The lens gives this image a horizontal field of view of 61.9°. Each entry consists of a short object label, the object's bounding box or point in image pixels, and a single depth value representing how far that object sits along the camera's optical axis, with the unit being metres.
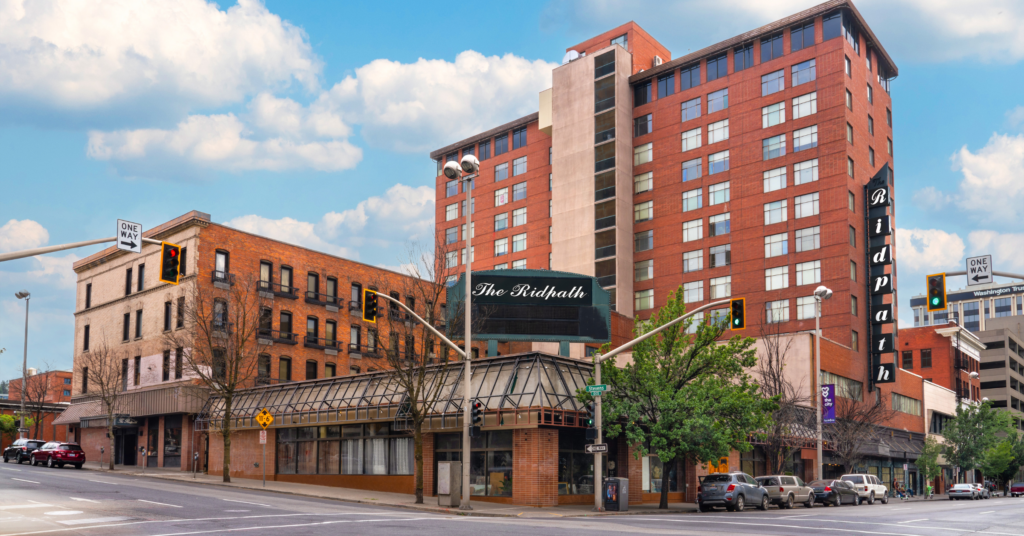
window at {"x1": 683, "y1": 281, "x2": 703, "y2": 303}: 77.50
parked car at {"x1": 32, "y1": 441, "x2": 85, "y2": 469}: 51.78
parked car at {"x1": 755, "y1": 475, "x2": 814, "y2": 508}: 38.34
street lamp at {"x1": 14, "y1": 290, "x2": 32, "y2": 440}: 68.12
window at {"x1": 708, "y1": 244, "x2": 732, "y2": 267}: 75.88
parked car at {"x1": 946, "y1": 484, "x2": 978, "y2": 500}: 62.88
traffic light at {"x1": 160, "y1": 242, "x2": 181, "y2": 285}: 19.70
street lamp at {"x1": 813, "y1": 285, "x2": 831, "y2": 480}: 44.16
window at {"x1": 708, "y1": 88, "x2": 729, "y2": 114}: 77.56
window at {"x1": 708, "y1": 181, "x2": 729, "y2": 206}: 76.75
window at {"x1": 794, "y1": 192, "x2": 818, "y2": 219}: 70.62
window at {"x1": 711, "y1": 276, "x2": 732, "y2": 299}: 75.25
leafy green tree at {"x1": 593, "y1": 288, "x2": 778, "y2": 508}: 32.69
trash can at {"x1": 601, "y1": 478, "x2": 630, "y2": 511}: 32.19
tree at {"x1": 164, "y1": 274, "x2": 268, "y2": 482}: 46.62
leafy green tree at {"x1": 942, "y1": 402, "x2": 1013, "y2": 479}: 81.12
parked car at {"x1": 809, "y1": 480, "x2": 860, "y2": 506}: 42.81
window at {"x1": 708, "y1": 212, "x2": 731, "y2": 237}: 76.38
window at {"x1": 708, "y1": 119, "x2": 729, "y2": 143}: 77.25
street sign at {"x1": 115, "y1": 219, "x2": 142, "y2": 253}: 19.13
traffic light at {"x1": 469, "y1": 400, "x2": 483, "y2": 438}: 29.88
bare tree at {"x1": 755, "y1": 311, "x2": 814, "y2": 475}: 44.69
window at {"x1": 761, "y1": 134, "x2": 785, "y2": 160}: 73.31
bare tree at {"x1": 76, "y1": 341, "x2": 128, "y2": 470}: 56.28
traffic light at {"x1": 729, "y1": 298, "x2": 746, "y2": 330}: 26.73
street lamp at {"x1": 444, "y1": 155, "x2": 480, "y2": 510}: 28.62
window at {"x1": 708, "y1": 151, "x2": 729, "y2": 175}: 77.06
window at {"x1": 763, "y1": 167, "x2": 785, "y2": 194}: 72.94
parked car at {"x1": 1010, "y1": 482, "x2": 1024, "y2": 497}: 80.75
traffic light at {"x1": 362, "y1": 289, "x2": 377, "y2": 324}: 27.00
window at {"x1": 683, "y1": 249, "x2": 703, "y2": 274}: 77.75
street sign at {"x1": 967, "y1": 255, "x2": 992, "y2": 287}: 20.73
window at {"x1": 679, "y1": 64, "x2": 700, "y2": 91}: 80.00
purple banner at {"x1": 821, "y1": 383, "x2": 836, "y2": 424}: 44.38
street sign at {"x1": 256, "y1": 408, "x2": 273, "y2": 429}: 39.00
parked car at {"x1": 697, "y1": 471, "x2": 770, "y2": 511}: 33.78
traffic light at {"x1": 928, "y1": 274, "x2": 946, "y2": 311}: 23.28
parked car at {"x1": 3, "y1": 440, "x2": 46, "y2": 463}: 55.66
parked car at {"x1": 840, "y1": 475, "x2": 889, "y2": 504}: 49.34
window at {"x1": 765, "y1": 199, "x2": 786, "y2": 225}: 72.62
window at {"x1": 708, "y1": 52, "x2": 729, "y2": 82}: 78.06
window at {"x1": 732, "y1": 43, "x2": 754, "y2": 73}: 76.44
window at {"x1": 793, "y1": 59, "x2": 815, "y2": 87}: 71.81
